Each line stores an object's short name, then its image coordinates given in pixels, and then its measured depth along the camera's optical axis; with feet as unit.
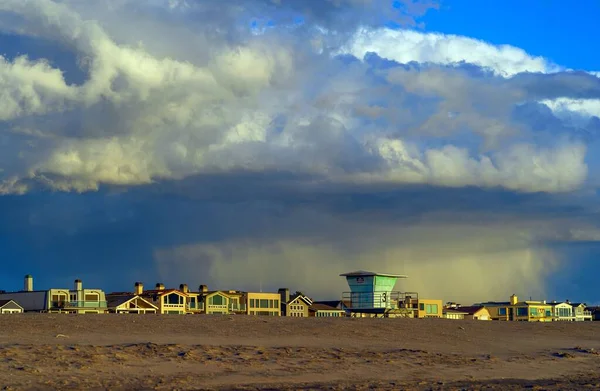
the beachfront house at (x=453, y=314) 397.97
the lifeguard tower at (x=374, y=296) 249.75
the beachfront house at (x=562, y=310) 455.63
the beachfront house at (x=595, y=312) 525.59
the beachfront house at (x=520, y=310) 427.33
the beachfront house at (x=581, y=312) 482.69
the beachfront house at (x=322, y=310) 378.12
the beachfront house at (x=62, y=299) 284.28
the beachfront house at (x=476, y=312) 408.05
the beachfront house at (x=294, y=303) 383.45
